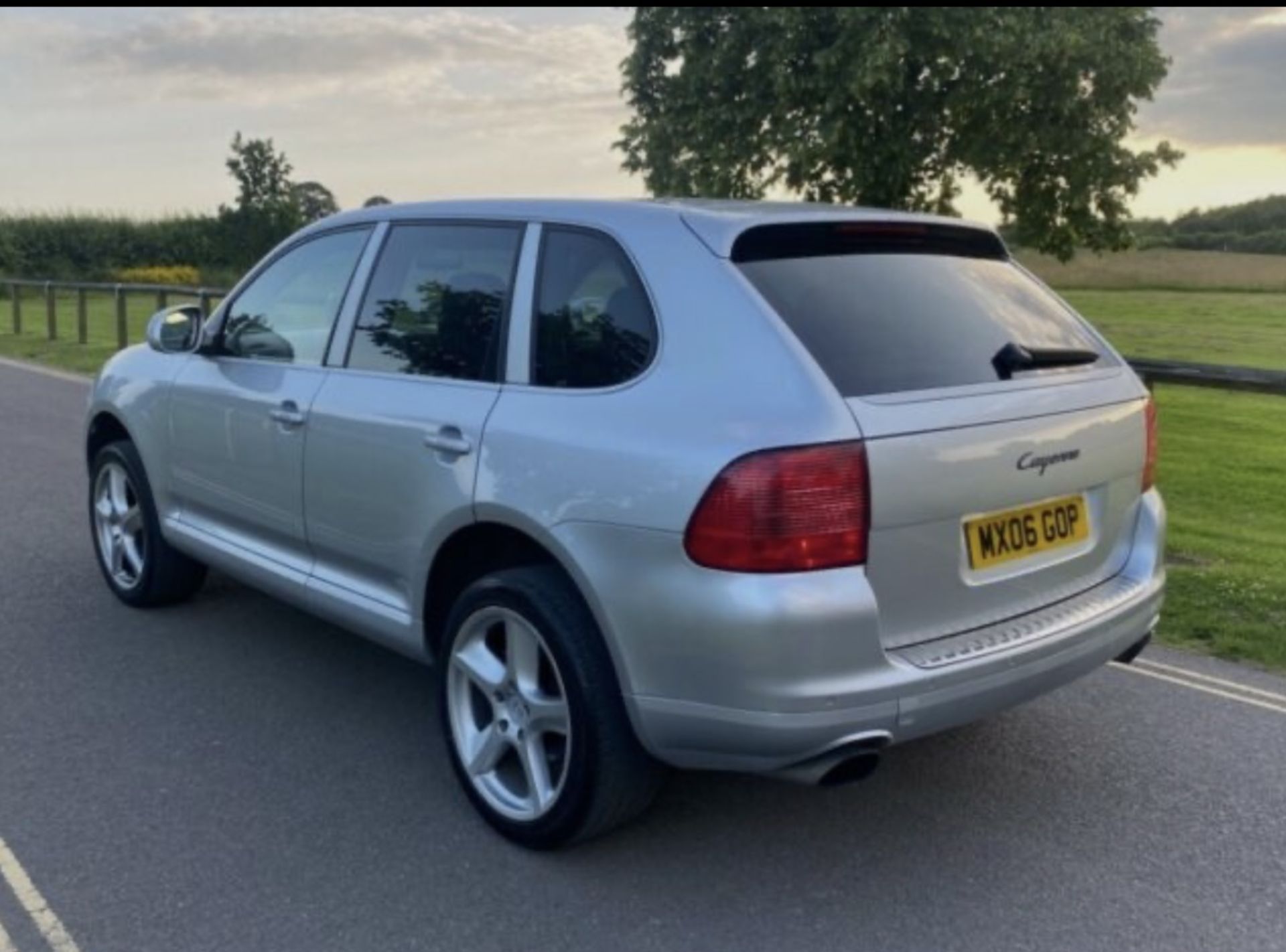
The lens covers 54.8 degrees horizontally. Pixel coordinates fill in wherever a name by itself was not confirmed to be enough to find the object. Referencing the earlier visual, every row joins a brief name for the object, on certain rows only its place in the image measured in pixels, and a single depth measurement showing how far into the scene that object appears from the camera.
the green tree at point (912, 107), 16.52
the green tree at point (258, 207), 41.50
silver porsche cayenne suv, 2.85
